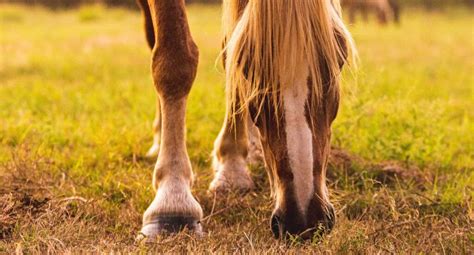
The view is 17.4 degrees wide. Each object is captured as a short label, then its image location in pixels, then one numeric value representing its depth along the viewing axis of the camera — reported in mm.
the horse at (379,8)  39340
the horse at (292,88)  5194
